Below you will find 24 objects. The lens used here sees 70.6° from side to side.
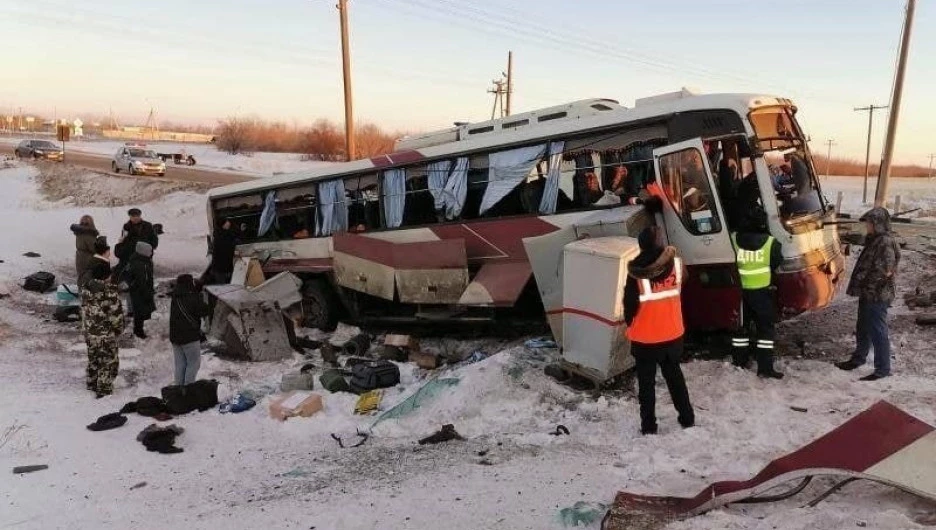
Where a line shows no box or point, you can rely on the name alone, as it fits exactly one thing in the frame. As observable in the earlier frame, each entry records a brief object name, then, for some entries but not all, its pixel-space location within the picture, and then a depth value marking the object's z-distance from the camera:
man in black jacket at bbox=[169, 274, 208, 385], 7.54
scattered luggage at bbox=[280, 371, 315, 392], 7.60
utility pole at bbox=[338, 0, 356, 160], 21.59
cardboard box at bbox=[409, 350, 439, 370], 8.16
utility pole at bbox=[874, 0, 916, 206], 19.39
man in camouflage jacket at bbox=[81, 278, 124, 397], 7.58
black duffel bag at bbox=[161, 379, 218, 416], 7.00
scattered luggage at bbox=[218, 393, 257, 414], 7.08
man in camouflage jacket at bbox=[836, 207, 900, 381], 6.49
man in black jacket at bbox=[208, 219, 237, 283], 11.60
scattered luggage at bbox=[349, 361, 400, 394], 7.44
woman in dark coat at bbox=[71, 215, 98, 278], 10.88
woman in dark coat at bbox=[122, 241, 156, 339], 9.73
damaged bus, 6.89
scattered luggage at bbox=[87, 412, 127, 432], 6.43
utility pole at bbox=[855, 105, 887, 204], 39.50
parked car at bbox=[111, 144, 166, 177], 30.50
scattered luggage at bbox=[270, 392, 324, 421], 6.73
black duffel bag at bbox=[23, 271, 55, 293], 12.80
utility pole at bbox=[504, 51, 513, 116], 38.84
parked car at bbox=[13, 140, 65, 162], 38.66
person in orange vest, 5.22
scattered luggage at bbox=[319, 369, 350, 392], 7.48
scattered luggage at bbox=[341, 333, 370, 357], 9.21
